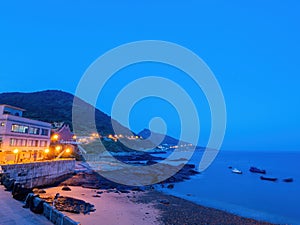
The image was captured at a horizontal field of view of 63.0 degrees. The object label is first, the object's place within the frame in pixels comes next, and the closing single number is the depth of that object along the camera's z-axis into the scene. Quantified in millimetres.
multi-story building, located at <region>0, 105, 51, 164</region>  40406
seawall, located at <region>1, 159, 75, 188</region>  30928
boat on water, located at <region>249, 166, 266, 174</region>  89844
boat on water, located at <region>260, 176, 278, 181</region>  71125
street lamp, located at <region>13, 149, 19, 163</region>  39562
